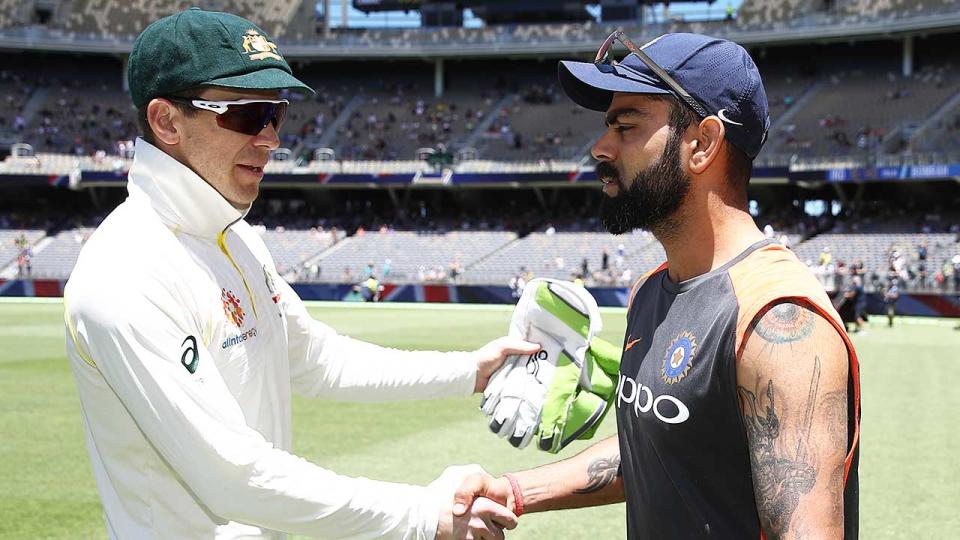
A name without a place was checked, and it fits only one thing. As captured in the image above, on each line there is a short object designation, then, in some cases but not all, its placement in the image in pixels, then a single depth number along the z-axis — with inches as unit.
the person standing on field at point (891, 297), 1130.7
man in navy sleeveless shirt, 89.7
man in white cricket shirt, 104.6
